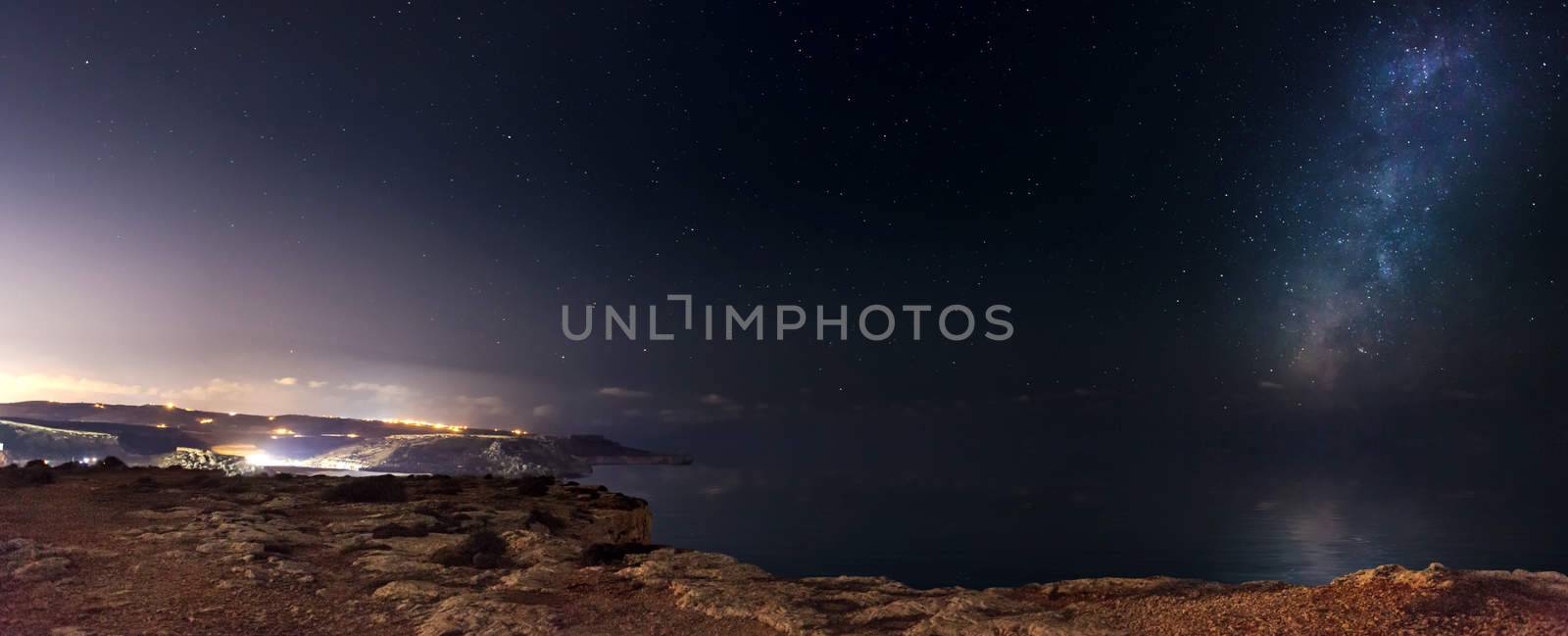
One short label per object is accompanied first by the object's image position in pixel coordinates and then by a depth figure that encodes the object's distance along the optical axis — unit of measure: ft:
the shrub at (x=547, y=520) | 68.08
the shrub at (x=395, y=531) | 57.57
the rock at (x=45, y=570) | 41.34
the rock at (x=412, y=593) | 40.93
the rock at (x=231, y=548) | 49.08
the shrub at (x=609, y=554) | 51.06
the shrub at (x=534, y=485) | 88.83
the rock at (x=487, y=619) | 35.32
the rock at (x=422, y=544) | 52.70
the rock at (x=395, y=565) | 47.01
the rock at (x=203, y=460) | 190.86
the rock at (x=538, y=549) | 51.78
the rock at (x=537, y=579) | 44.47
